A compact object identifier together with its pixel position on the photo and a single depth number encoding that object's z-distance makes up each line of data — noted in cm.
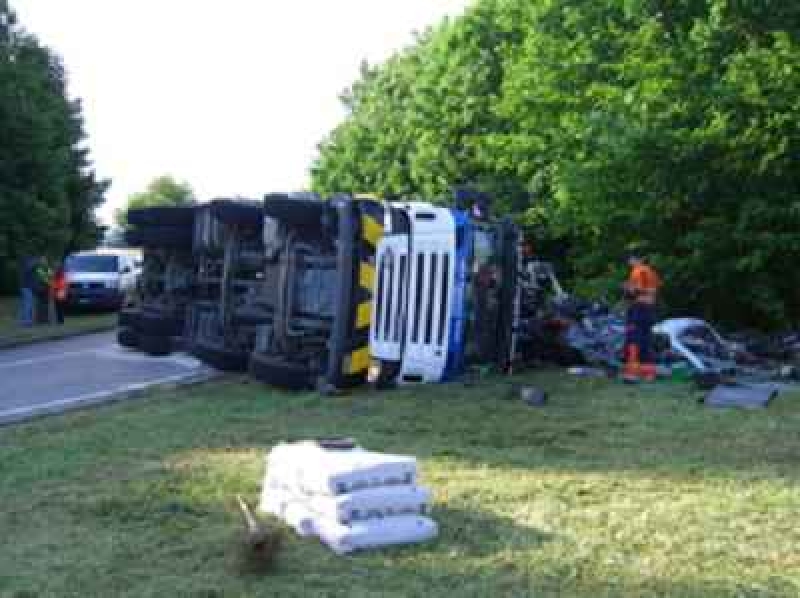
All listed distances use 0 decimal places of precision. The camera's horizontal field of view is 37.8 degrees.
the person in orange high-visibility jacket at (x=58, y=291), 2542
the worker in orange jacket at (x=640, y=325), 1335
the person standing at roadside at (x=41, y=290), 2473
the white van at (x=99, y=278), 2892
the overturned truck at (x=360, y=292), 1188
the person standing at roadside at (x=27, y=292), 2485
